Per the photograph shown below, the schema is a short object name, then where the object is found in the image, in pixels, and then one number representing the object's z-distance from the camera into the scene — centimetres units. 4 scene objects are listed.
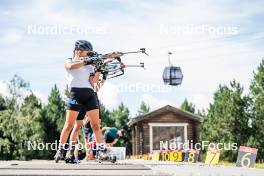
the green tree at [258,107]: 4815
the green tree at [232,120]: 4997
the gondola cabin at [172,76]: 2539
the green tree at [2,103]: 6482
